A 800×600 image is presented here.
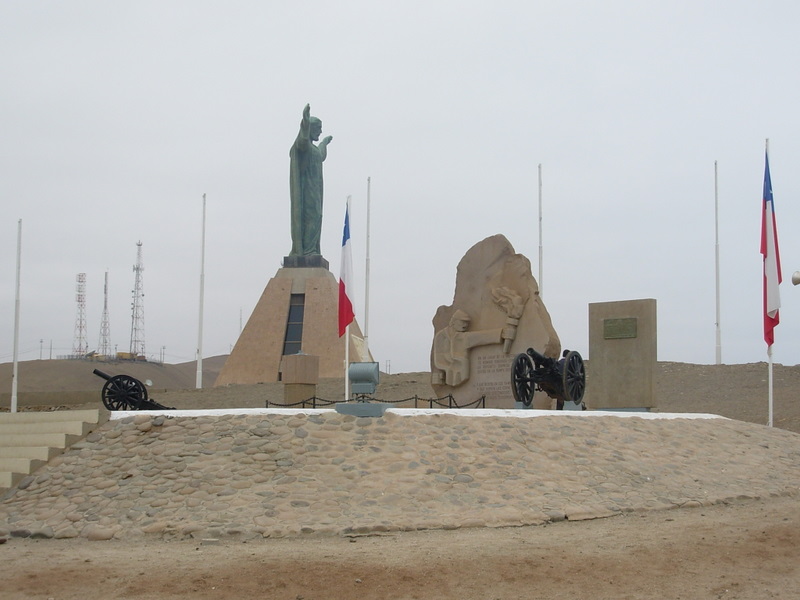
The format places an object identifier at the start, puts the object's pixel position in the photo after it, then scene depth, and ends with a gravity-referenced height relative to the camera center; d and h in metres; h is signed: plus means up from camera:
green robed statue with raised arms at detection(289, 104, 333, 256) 28.69 +5.53
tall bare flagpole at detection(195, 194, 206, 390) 27.90 +0.86
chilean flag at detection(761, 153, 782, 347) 16.69 +1.62
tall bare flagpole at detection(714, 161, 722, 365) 27.45 +4.02
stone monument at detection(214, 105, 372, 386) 28.23 +1.65
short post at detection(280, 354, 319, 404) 16.78 -0.37
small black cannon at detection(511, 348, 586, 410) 14.38 -0.24
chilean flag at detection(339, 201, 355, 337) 14.11 +1.08
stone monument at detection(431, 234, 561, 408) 15.80 +0.60
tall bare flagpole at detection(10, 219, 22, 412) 20.11 -0.28
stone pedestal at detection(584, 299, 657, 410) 15.45 +0.13
